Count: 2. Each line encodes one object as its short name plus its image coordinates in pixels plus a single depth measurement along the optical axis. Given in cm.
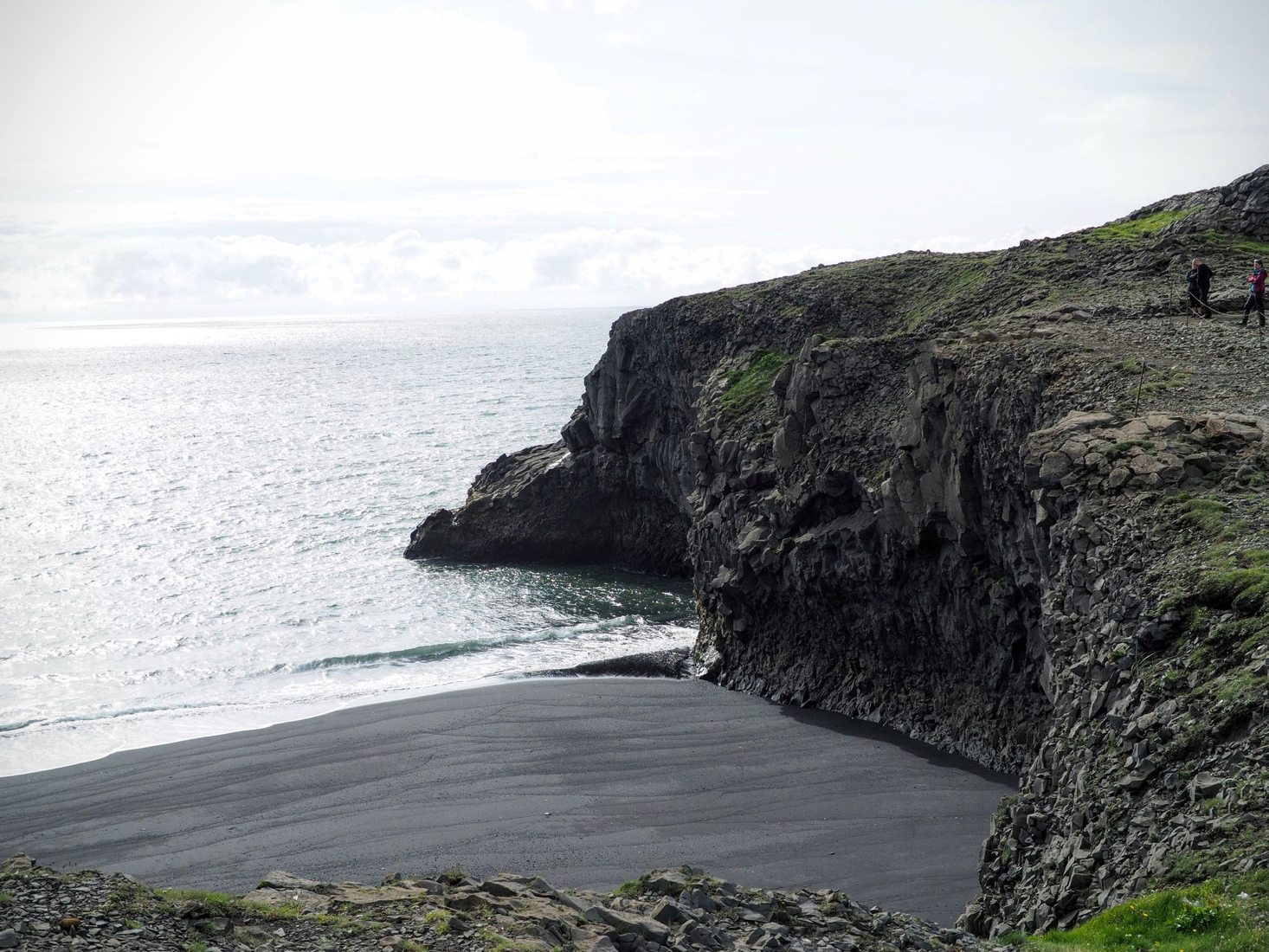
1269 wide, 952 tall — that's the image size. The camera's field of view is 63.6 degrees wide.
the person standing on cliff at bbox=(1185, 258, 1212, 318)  3145
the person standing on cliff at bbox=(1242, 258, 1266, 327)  2897
